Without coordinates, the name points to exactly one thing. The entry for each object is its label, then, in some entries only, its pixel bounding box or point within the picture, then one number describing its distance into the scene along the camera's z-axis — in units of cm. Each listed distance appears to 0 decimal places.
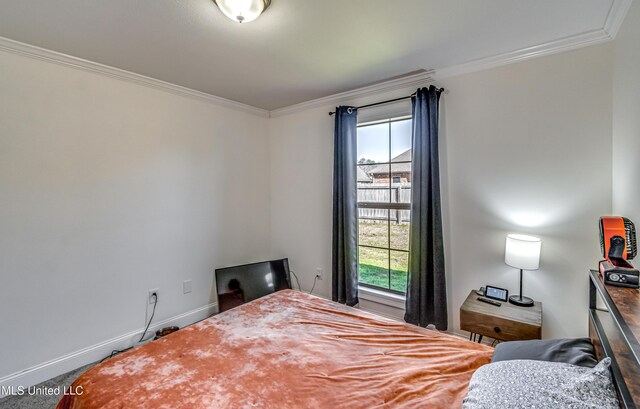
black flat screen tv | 297
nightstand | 171
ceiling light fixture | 147
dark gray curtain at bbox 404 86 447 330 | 236
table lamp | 188
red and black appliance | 122
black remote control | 197
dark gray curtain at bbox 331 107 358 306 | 291
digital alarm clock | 204
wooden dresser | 76
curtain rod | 241
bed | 85
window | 278
